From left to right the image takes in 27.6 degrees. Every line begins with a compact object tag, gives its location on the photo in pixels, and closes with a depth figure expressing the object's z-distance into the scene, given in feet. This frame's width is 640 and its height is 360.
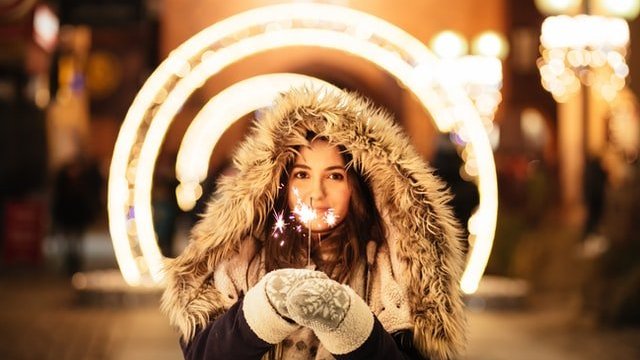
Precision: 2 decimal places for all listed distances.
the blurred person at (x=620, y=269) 43.70
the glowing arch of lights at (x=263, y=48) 24.40
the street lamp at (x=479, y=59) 69.92
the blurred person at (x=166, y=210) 57.67
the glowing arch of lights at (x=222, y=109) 42.27
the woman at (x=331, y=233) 12.78
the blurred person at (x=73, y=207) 60.49
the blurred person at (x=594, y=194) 69.62
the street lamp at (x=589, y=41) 74.33
